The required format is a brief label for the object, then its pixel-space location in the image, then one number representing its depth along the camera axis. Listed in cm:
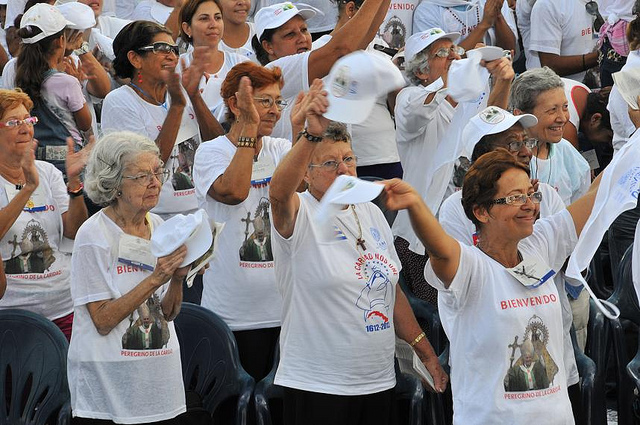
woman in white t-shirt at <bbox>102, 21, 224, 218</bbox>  982
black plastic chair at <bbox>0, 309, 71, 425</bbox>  827
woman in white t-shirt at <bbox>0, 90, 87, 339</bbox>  866
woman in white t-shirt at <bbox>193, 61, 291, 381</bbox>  847
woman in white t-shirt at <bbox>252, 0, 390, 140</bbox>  852
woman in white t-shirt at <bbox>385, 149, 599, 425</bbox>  687
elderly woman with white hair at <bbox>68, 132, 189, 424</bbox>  735
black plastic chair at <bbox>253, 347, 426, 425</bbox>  824
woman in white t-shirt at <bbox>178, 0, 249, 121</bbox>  1068
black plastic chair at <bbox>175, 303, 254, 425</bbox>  843
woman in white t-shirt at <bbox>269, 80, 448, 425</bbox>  760
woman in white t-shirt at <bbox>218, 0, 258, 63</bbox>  1182
